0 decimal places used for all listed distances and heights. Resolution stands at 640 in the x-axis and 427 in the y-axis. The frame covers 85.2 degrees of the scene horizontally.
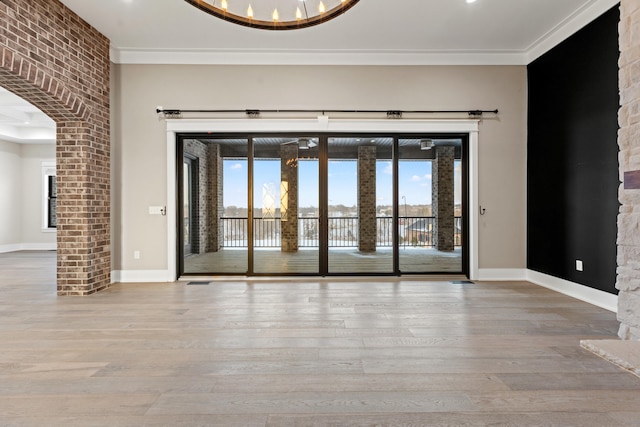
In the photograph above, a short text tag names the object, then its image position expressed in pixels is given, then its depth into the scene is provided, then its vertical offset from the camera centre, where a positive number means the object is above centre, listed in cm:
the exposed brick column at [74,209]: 431 +5
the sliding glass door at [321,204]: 529 +16
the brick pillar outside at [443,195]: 947 +45
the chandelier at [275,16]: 240 +141
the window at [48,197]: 962 +46
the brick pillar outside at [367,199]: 873 +32
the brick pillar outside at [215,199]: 827 +32
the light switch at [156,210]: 507 +4
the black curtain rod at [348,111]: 500 +146
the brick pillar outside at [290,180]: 608 +58
